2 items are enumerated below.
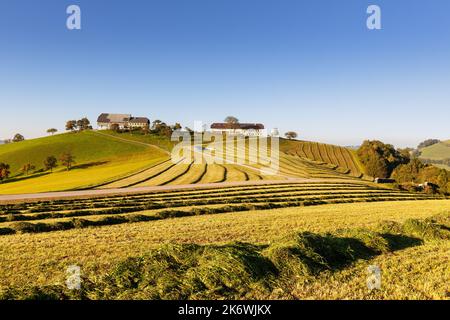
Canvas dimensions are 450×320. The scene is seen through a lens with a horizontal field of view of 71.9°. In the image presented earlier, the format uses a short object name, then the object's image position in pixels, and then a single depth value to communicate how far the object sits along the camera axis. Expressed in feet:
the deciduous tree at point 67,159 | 311.99
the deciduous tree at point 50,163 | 302.25
